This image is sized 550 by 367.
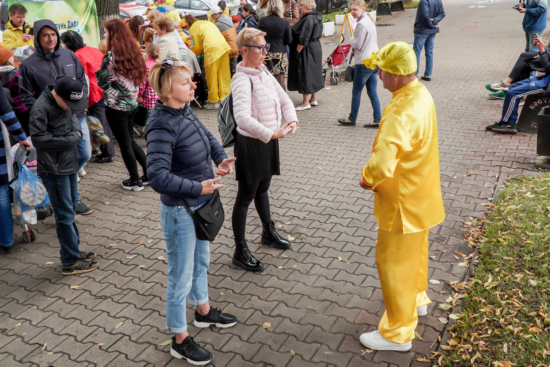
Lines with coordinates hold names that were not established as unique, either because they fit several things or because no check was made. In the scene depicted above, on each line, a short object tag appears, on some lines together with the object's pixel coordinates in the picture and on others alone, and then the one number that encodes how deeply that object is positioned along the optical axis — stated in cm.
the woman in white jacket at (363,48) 829
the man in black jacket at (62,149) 424
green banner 829
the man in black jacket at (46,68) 527
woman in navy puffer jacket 299
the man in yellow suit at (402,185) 298
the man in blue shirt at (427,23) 1086
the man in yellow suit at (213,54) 988
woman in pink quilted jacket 403
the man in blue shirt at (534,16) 1011
